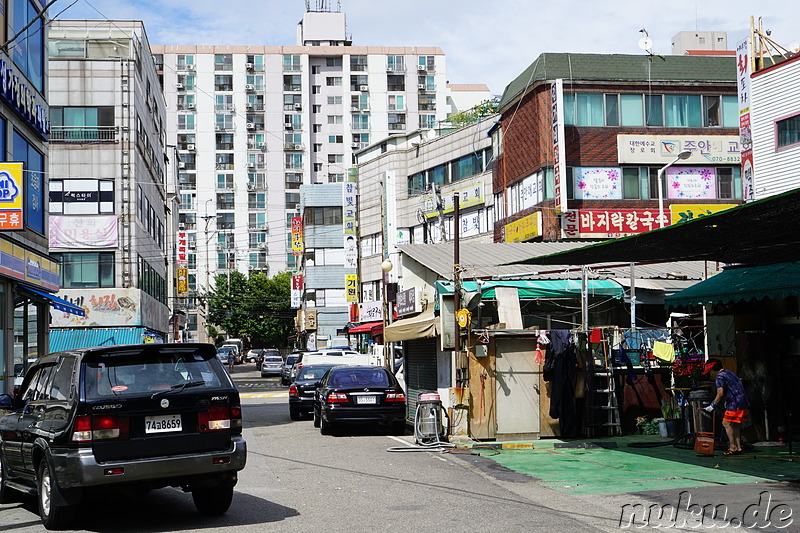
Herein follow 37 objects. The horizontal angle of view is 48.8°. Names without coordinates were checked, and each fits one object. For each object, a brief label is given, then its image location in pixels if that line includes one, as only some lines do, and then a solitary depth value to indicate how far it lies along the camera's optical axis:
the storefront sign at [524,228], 38.00
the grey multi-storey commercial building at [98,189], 44.81
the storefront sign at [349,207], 61.48
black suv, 8.50
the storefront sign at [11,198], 20.56
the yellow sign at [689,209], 38.00
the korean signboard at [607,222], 37.44
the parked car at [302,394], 24.19
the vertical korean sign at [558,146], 36.88
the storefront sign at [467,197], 50.16
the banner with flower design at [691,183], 39.22
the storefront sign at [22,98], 23.05
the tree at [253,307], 84.81
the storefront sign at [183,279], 62.81
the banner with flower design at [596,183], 38.28
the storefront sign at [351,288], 61.03
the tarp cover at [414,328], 18.80
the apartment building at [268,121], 101.25
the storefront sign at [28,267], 22.80
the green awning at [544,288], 19.04
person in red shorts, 14.42
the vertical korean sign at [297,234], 74.13
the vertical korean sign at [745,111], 25.26
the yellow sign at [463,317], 17.09
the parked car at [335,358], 36.44
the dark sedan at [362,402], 19.31
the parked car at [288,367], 48.34
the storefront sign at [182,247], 61.44
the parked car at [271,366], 60.62
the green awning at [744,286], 14.45
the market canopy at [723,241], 10.83
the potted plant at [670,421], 17.00
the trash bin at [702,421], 14.53
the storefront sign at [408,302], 21.34
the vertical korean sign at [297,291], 77.69
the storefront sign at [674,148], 38.84
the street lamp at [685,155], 27.65
